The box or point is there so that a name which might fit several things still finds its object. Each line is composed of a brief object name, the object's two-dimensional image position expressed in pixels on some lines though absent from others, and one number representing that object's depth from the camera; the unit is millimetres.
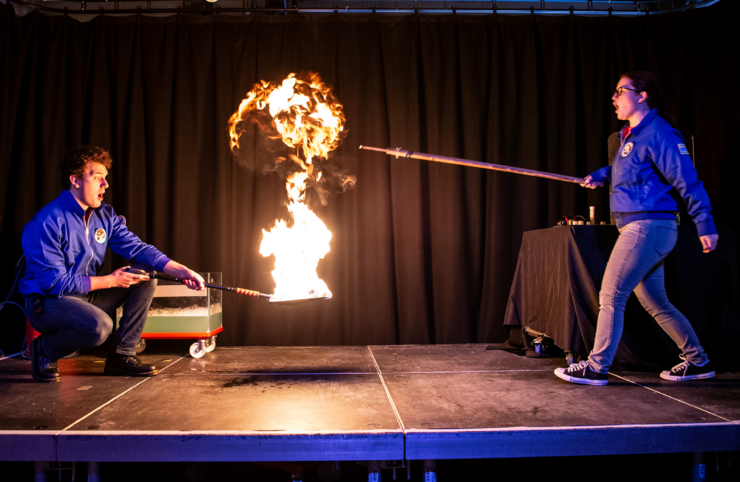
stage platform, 1953
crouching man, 2797
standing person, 2578
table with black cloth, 3062
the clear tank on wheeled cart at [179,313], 3803
